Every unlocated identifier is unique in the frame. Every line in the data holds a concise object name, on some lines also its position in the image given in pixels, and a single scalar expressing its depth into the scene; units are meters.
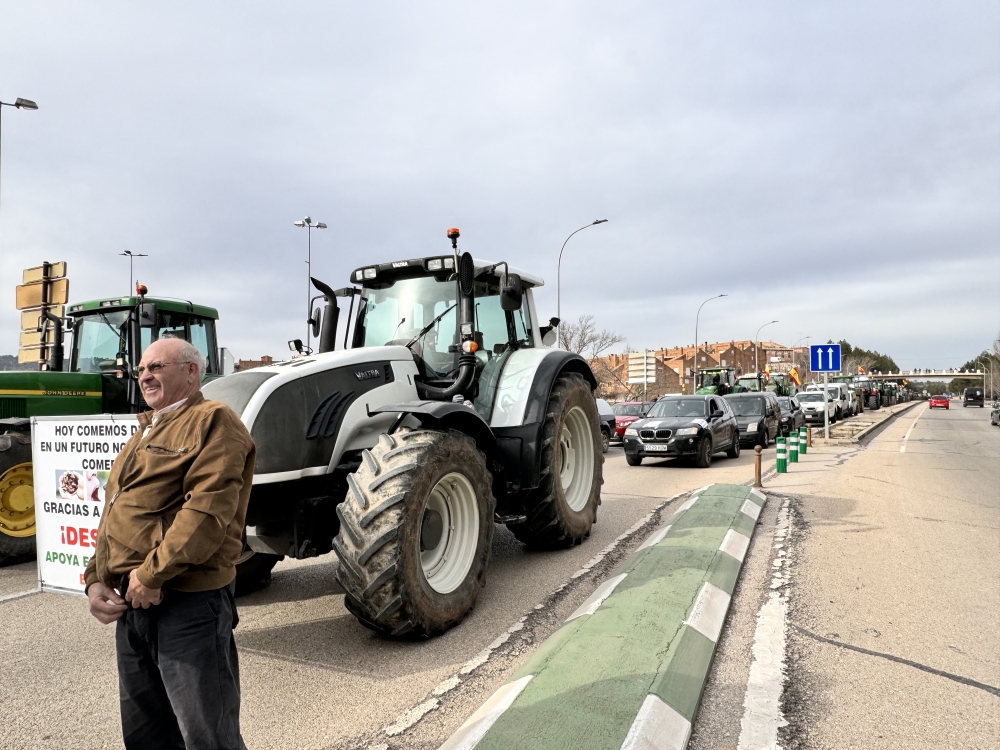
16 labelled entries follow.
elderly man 2.22
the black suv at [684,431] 14.48
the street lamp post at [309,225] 27.04
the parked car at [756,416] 19.14
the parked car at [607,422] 18.86
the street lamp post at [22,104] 14.95
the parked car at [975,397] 70.06
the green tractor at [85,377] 6.61
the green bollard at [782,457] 12.20
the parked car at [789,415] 23.27
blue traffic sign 18.02
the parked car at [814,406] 32.44
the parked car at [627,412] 21.81
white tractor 4.04
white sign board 4.05
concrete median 2.94
